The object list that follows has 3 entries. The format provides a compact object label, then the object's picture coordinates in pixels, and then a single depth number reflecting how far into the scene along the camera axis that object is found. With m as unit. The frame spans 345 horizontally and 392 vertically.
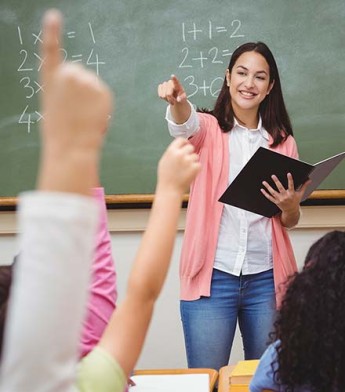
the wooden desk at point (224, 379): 2.73
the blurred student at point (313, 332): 2.36
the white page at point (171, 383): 2.74
